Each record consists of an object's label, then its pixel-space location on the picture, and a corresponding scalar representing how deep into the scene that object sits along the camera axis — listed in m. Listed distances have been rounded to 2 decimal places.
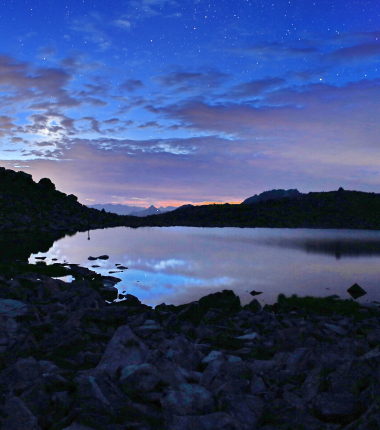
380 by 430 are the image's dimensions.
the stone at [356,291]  22.33
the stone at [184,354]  7.35
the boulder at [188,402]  5.46
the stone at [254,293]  21.89
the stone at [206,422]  4.98
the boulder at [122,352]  6.78
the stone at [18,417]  4.99
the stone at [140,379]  5.99
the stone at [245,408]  5.34
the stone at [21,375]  6.08
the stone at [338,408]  5.37
